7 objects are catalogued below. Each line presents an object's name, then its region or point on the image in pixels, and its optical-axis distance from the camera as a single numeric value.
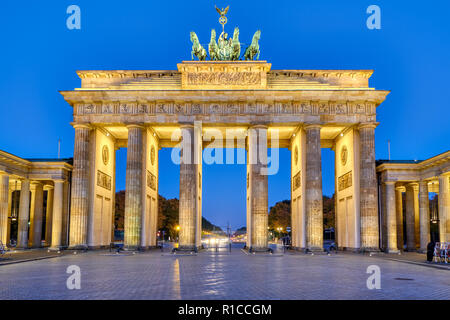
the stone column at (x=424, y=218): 42.69
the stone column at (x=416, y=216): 47.38
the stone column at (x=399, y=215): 47.66
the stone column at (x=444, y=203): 39.00
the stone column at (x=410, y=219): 46.66
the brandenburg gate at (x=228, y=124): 41.88
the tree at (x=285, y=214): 102.71
